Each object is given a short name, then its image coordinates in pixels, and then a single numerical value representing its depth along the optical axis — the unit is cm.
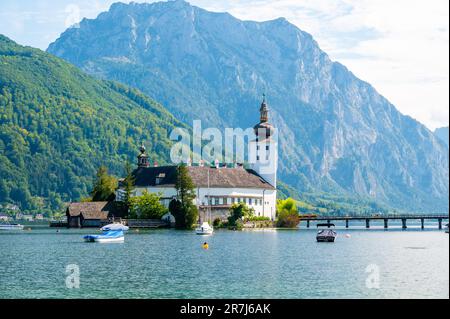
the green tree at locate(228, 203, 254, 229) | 16300
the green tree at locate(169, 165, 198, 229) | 15350
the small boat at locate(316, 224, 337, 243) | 12338
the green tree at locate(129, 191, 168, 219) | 16425
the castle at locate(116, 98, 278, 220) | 17150
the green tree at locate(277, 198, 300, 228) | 17838
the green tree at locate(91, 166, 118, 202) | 18100
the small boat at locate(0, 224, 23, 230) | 18662
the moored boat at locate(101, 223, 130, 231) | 14238
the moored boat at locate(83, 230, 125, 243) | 11475
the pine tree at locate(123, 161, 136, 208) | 16788
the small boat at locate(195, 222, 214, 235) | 13612
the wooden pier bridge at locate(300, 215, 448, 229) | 19820
